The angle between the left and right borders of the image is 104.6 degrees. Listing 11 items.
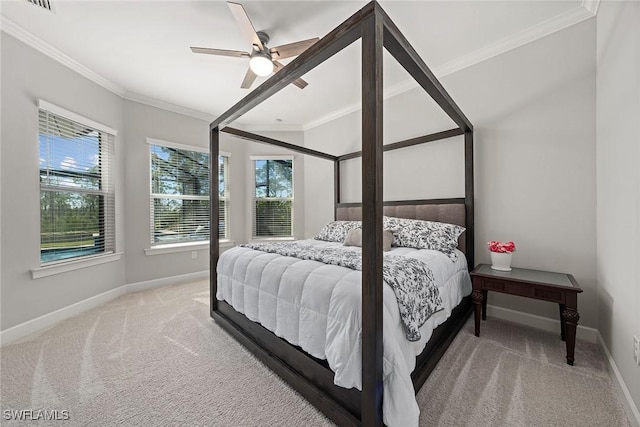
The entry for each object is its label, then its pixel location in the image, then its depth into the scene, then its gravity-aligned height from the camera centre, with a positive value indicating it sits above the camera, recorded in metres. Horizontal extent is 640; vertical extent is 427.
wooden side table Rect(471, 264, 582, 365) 1.75 -0.61
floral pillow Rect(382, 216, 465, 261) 2.40 -0.25
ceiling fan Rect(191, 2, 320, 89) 2.04 +1.44
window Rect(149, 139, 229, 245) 3.81 +0.31
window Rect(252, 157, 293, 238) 4.79 +0.23
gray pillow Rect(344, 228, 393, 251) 2.48 -0.29
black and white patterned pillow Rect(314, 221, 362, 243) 3.14 -0.25
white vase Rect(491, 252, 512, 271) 2.22 -0.46
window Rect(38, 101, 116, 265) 2.55 +0.31
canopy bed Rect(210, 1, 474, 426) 1.08 -0.39
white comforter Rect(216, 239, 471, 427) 1.13 -0.60
